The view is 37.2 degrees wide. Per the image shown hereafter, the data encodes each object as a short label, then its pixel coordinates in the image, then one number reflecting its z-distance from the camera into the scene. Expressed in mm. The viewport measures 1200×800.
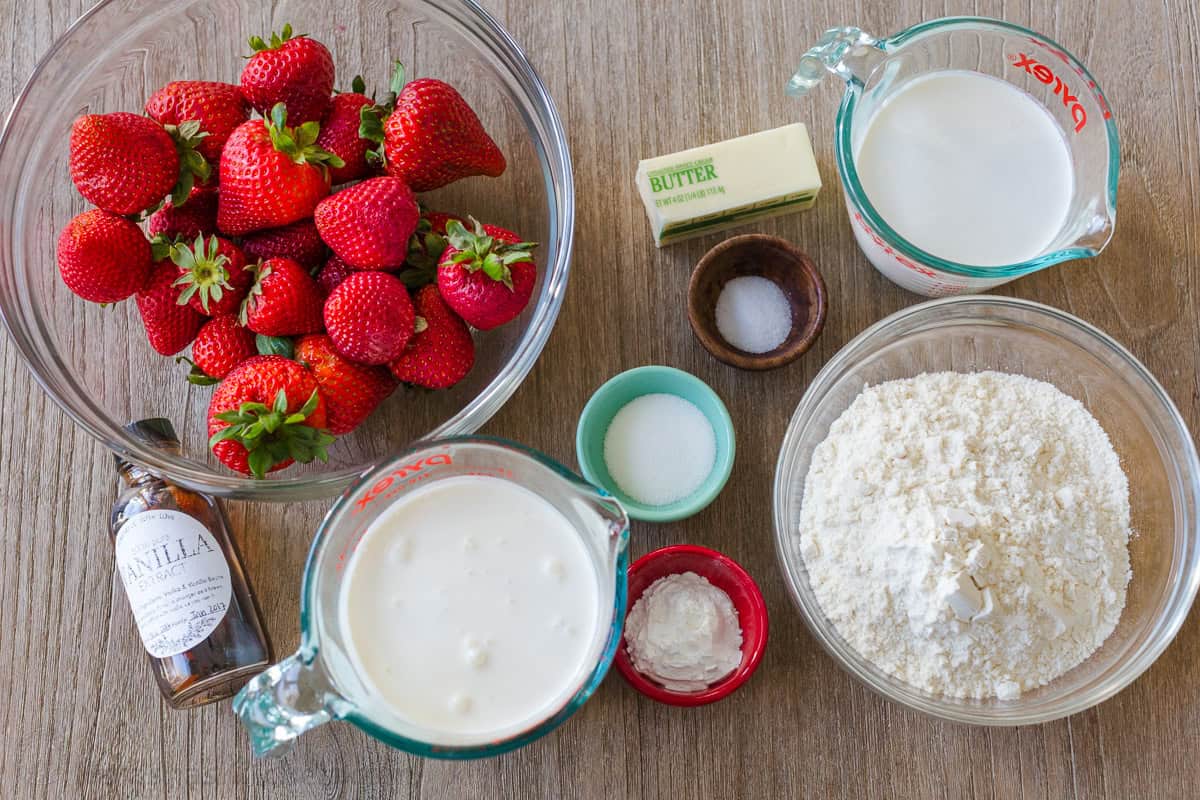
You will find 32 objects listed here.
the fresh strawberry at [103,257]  780
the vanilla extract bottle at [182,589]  815
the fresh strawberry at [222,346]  791
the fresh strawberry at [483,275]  779
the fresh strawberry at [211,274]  779
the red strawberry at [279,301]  780
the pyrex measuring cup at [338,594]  744
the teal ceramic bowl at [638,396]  832
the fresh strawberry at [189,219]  798
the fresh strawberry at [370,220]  776
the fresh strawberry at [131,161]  769
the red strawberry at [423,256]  801
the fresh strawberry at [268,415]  765
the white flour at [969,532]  789
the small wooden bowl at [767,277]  839
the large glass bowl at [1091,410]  820
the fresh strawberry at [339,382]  786
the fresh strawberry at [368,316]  776
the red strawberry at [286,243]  800
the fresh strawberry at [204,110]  793
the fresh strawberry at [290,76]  788
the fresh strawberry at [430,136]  786
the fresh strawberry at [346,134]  797
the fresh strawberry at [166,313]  797
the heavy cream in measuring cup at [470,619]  763
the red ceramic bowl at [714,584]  821
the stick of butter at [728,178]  840
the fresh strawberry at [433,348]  795
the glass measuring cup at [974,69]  807
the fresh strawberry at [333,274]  803
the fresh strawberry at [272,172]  770
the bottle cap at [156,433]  812
